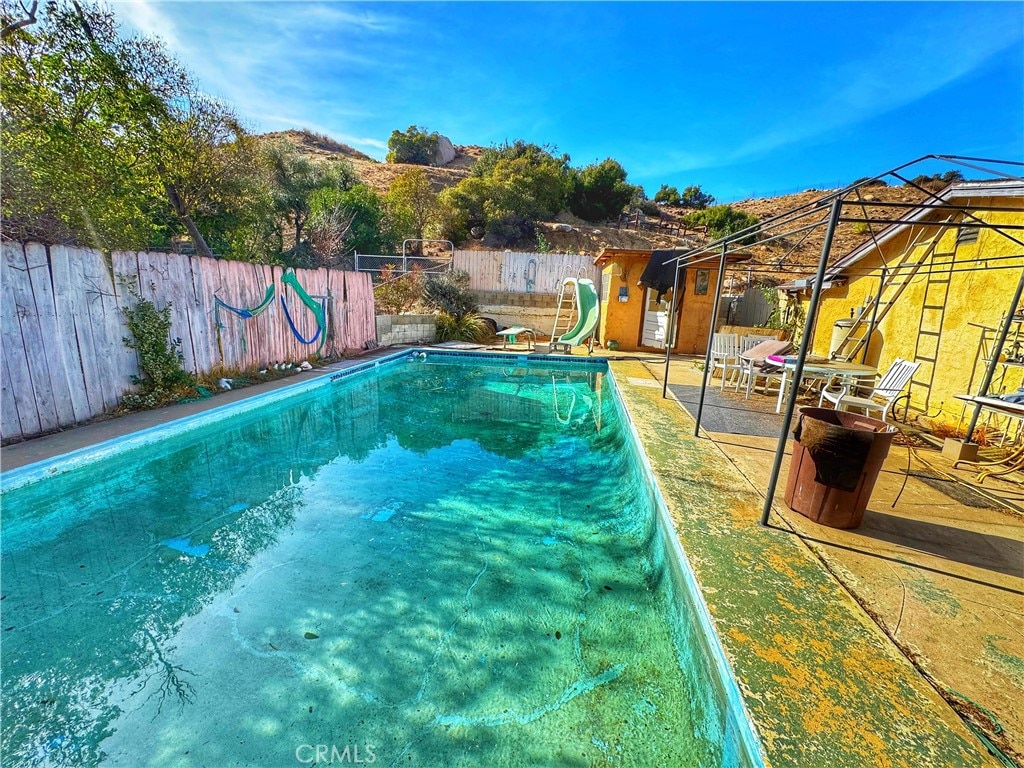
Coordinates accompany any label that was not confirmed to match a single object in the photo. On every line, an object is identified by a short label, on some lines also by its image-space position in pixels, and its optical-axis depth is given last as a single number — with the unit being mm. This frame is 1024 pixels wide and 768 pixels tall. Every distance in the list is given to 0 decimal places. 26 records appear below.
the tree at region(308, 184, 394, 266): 14586
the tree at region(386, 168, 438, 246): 19562
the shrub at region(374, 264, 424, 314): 11914
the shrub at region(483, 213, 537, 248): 21275
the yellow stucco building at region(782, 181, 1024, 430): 4270
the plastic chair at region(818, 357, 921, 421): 4121
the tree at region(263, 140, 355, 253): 17141
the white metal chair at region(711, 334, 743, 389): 6305
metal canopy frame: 2035
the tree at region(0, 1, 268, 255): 5730
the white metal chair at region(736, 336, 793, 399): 5609
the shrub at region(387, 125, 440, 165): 33562
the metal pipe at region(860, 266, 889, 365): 5926
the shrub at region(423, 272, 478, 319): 12195
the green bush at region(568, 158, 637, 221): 26609
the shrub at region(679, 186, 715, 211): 32906
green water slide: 10094
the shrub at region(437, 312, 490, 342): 11539
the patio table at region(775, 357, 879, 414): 4695
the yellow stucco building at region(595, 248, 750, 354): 10461
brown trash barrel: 2380
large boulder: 34344
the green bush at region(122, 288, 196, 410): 4969
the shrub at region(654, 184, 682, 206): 32812
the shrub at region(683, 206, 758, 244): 24530
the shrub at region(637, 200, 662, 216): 29308
